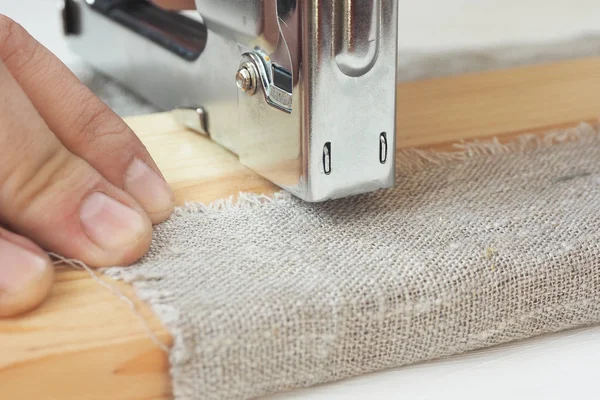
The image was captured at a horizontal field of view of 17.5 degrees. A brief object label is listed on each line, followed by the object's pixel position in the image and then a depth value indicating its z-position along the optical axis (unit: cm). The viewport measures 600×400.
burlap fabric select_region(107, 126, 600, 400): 37
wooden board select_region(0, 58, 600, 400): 36
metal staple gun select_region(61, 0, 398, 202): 39
